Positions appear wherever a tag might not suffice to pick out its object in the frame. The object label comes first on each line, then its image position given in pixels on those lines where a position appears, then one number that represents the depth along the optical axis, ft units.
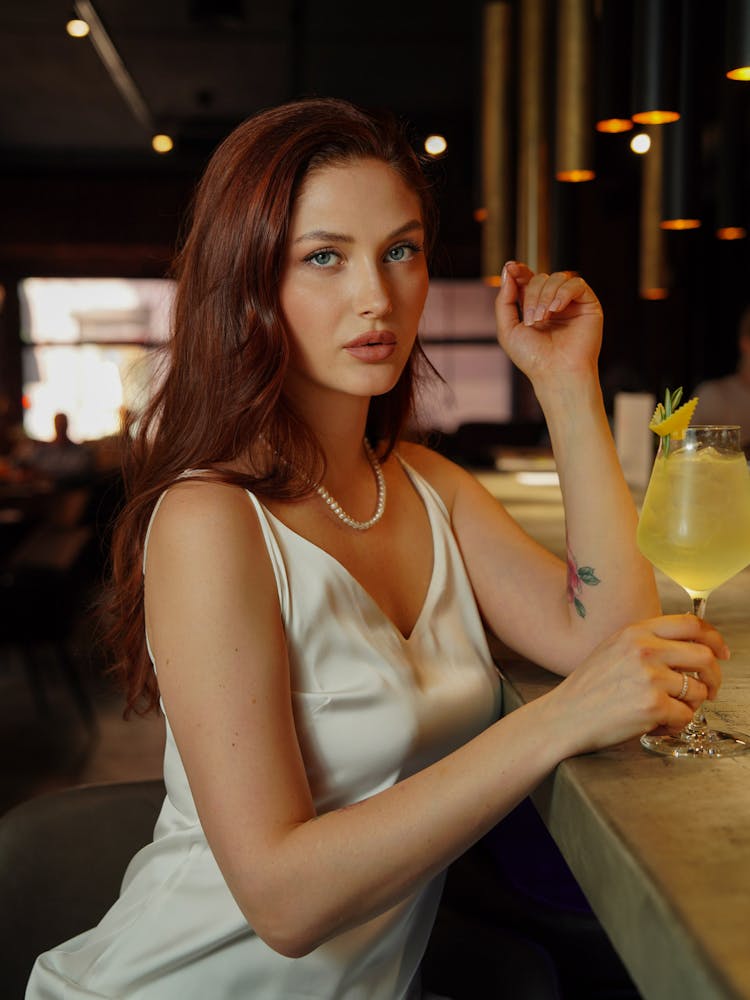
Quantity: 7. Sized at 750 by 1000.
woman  3.24
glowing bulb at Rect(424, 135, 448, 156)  15.98
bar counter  2.06
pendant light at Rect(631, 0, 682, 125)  6.21
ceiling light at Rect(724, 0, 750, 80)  5.04
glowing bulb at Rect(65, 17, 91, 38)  19.01
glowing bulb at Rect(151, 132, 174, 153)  24.36
